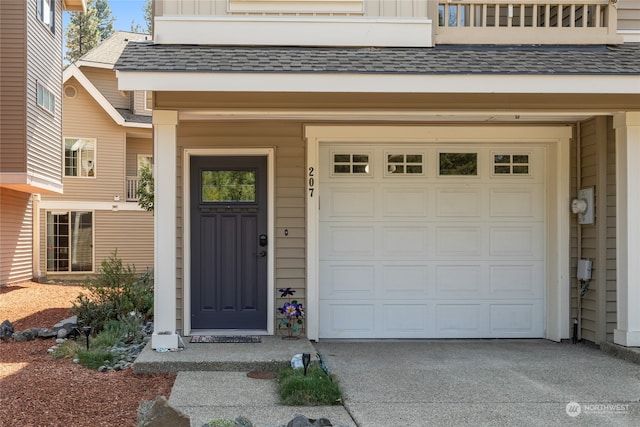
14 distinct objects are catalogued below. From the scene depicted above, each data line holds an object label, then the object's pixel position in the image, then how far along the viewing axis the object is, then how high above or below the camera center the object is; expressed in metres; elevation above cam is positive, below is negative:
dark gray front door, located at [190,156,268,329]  7.09 -0.30
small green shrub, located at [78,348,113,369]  5.98 -1.40
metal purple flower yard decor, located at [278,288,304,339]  6.76 -1.12
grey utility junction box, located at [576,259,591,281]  6.87 -0.59
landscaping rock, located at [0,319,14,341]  7.72 -1.45
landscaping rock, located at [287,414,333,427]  3.85 -1.29
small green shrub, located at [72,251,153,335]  7.86 -1.13
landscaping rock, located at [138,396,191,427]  3.66 -1.19
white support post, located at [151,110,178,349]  5.98 -0.17
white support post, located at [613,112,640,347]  6.32 -0.09
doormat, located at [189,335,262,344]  6.59 -1.32
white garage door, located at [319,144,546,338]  7.29 -0.29
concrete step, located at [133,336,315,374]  5.62 -1.33
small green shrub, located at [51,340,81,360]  6.48 -1.44
